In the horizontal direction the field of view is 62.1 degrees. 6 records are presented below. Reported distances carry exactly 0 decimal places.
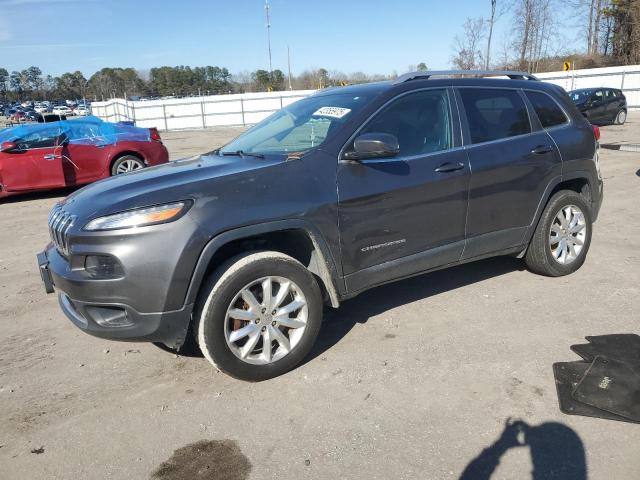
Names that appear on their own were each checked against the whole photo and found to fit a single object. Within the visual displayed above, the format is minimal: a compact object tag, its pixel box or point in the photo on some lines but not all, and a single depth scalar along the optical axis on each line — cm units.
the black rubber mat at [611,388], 292
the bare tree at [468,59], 3822
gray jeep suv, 300
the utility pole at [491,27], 3239
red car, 970
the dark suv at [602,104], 2034
